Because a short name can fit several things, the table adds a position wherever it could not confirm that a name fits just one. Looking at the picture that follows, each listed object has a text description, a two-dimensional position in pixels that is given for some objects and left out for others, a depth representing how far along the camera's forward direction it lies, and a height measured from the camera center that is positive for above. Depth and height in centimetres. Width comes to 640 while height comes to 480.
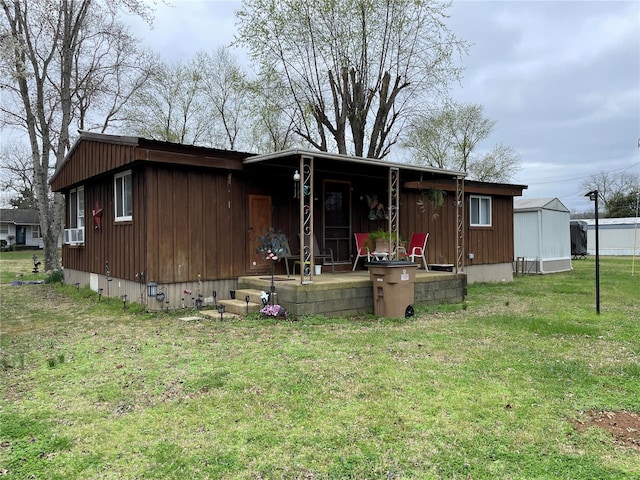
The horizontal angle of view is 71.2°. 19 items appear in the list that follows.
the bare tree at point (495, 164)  2586 +446
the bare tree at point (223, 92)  2375 +829
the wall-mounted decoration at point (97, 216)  940 +59
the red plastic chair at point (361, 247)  941 -10
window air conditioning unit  1070 +22
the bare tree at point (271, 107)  1658 +527
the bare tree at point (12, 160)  2712 +532
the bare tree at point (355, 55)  1513 +664
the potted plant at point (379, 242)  863 +0
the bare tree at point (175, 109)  2211 +722
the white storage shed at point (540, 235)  1515 +20
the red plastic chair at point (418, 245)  961 -8
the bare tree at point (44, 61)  1434 +623
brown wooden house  721 +69
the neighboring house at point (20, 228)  3378 +135
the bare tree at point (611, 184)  4166 +569
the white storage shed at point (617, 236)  2706 +24
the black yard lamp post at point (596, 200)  648 +59
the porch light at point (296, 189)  804 +99
